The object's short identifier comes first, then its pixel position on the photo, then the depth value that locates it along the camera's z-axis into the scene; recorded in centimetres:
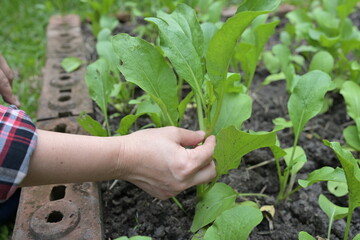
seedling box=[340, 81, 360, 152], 117
